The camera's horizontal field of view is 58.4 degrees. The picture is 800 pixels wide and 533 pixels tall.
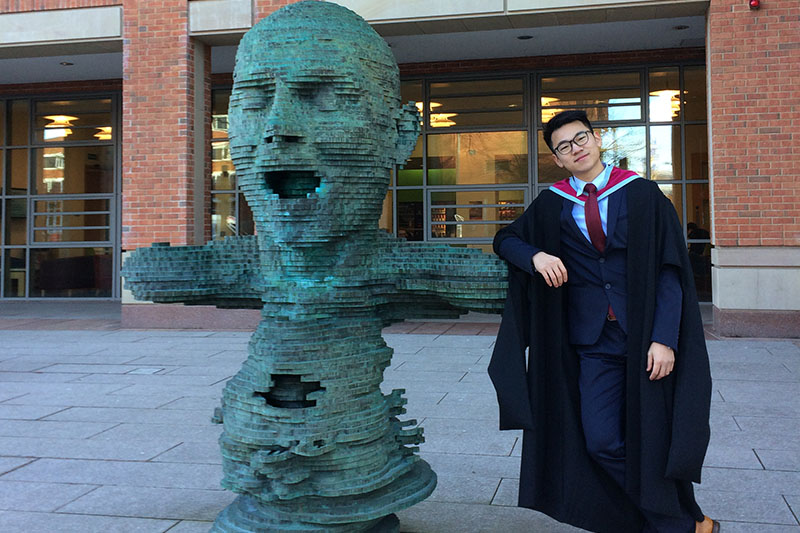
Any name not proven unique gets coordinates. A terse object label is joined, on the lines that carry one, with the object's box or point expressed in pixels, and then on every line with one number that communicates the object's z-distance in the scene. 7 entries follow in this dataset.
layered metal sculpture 2.58
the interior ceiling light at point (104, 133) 14.77
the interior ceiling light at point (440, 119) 12.98
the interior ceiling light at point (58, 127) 14.86
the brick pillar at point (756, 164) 8.59
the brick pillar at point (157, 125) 9.95
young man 2.65
